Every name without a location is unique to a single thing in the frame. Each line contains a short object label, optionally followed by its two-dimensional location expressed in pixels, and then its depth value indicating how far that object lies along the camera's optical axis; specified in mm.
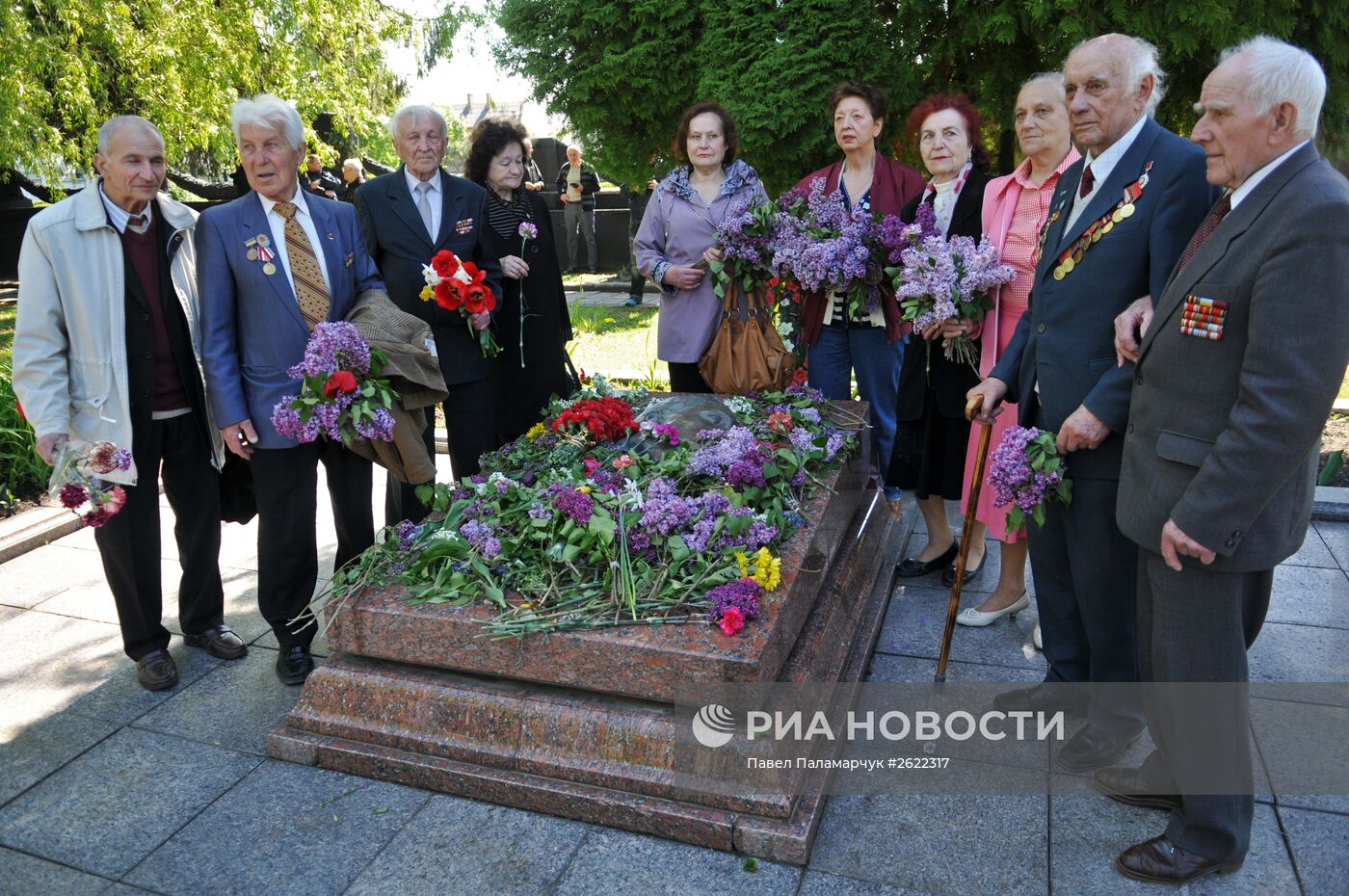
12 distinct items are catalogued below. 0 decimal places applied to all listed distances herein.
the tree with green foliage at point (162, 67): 8430
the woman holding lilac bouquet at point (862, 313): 4340
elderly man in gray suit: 1983
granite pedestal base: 2648
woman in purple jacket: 4586
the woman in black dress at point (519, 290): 4730
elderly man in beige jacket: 3244
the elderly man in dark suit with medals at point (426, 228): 4262
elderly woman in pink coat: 3379
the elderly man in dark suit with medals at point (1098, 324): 2521
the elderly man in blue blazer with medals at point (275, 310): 3379
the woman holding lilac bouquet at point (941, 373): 3938
